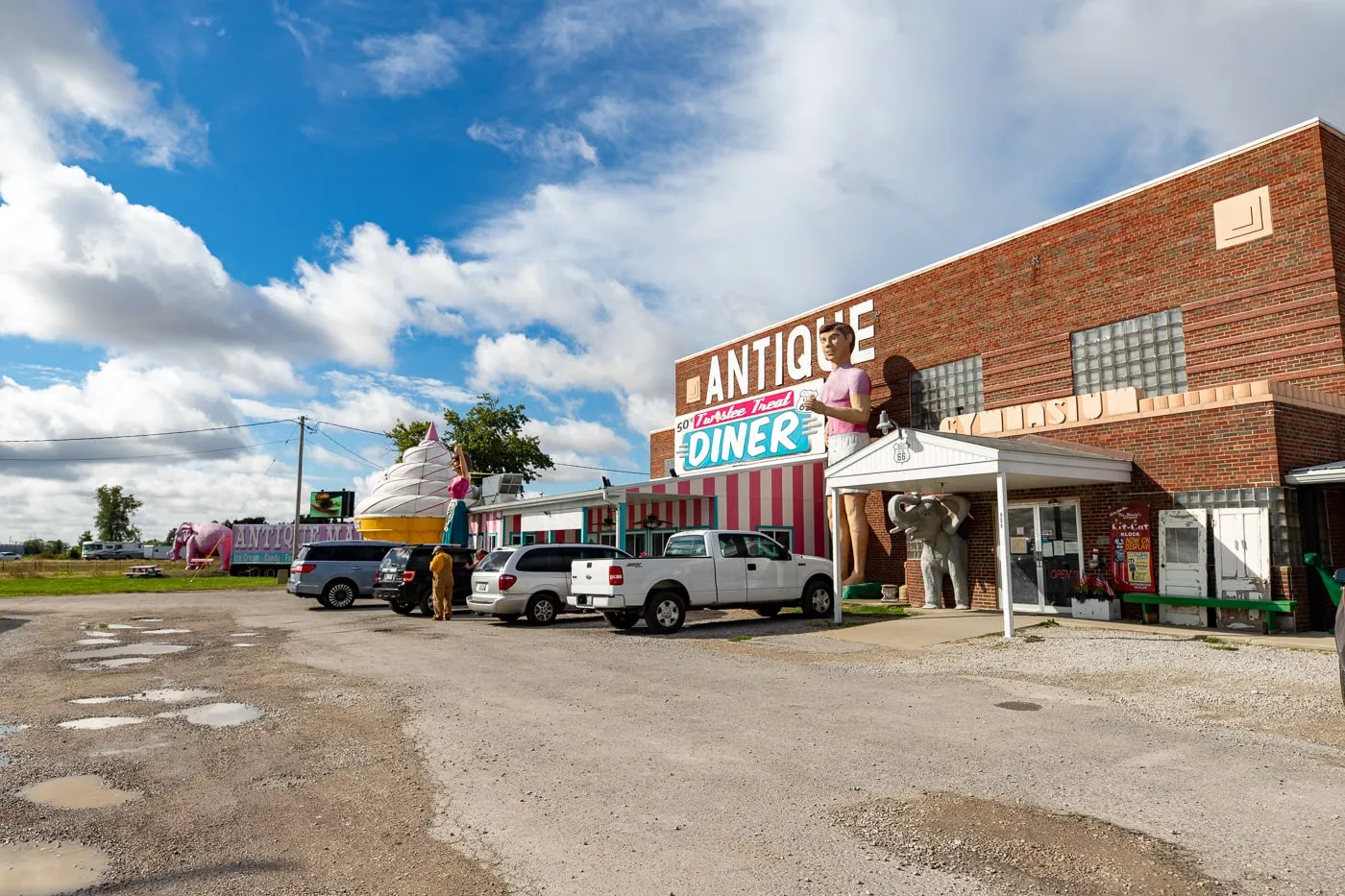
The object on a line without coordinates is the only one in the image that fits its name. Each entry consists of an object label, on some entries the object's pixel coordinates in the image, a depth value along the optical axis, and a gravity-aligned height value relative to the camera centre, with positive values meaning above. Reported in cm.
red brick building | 1464 +384
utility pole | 4721 +251
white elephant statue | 1959 +33
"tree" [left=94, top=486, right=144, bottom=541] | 11731 +403
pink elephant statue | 4978 +13
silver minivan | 1770 -77
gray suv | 2484 -82
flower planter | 1609 -121
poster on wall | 1580 -10
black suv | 2112 -87
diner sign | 2622 +360
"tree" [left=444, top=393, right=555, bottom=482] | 6372 +752
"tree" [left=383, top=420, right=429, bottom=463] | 6412 +804
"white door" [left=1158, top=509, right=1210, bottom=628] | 1496 -28
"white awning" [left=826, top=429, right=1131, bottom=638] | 1438 +139
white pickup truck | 1552 -69
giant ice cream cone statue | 4334 +197
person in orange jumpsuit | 2006 -101
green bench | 1380 -98
